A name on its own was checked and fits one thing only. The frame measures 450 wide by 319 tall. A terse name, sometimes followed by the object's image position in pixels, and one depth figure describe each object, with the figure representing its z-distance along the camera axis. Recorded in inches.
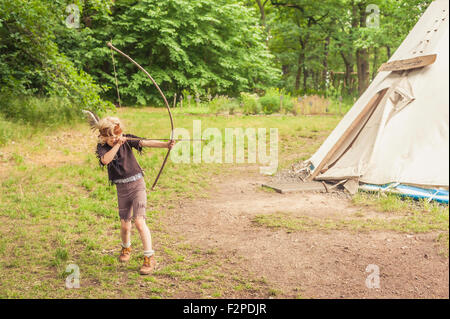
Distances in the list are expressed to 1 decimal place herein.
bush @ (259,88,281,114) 572.8
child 136.5
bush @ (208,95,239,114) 550.6
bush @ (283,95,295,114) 576.4
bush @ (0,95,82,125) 380.5
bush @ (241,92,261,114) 559.5
